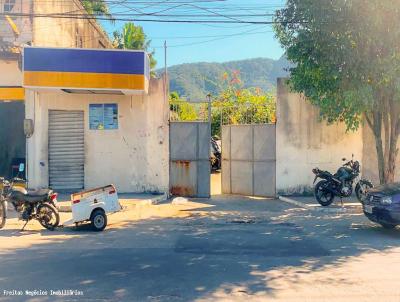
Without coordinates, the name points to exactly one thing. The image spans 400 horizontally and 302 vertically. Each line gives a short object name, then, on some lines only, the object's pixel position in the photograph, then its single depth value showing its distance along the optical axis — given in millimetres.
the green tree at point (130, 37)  42594
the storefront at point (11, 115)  14422
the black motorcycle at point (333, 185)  12523
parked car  8641
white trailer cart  9094
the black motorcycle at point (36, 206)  9148
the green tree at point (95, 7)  30973
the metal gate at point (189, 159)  14758
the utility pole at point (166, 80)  14515
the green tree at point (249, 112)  15789
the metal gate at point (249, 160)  14906
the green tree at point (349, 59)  10750
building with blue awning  14359
